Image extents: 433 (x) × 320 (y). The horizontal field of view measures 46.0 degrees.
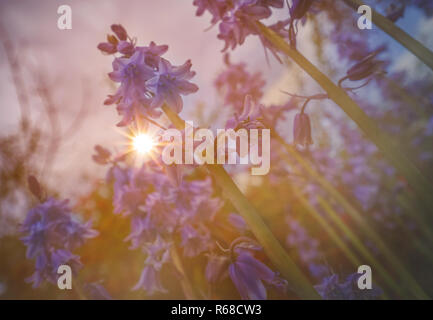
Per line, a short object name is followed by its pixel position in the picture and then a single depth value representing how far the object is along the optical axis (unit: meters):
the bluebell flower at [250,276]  0.18
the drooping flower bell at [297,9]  0.19
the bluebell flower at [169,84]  0.19
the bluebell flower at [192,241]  0.23
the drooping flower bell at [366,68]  0.20
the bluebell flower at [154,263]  0.24
